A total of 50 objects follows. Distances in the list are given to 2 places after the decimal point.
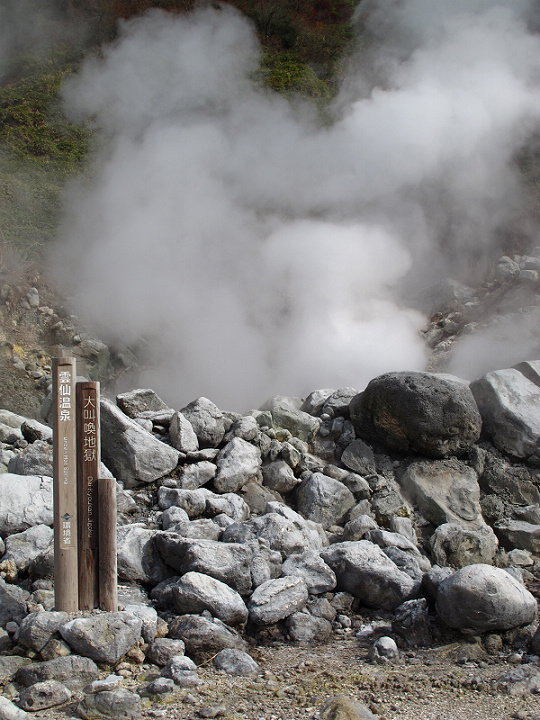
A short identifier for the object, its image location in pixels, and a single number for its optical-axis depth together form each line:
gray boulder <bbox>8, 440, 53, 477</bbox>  4.67
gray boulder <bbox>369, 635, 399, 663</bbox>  3.28
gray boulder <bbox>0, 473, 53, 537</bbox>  4.15
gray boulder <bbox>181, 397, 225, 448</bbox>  5.47
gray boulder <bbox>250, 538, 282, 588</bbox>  3.83
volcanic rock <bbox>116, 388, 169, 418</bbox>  5.79
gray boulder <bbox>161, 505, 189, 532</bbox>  4.37
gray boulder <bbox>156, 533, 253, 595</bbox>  3.73
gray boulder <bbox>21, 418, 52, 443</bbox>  5.32
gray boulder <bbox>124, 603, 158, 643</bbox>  3.25
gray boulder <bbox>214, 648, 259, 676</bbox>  3.09
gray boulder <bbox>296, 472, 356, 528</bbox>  5.09
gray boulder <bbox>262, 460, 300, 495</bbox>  5.31
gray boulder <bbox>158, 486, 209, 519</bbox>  4.61
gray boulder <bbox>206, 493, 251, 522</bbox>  4.66
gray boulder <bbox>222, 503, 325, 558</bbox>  4.20
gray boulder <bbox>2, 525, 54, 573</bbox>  3.85
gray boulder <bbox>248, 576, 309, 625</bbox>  3.54
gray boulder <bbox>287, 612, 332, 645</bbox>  3.52
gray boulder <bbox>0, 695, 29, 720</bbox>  2.57
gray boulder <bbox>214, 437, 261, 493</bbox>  5.06
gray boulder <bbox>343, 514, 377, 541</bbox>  4.71
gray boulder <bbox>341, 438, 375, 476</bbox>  5.80
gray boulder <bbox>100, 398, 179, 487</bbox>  4.93
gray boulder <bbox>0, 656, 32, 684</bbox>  2.89
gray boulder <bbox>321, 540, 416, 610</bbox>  3.88
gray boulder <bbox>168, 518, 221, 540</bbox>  4.14
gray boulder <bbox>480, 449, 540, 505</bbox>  5.82
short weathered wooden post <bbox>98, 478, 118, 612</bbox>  3.37
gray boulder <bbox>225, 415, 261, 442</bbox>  5.51
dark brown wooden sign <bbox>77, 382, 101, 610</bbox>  3.38
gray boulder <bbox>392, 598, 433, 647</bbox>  3.53
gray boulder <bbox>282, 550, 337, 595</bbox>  3.86
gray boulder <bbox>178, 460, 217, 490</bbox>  4.97
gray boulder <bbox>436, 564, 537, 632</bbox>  3.40
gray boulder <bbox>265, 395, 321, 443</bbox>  6.02
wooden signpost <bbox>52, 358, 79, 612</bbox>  3.30
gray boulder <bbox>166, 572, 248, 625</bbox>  3.48
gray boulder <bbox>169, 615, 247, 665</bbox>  3.22
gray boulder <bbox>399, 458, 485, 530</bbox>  5.48
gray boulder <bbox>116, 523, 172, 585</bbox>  3.92
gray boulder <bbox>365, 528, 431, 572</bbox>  4.41
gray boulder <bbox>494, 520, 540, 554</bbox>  5.17
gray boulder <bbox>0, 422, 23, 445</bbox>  5.21
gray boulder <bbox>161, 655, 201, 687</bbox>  2.92
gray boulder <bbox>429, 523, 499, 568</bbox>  4.64
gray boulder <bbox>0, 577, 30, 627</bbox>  3.35
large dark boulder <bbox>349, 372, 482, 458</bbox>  5.75
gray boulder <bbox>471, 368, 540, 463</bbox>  6.00
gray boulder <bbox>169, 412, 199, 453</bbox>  5.24
